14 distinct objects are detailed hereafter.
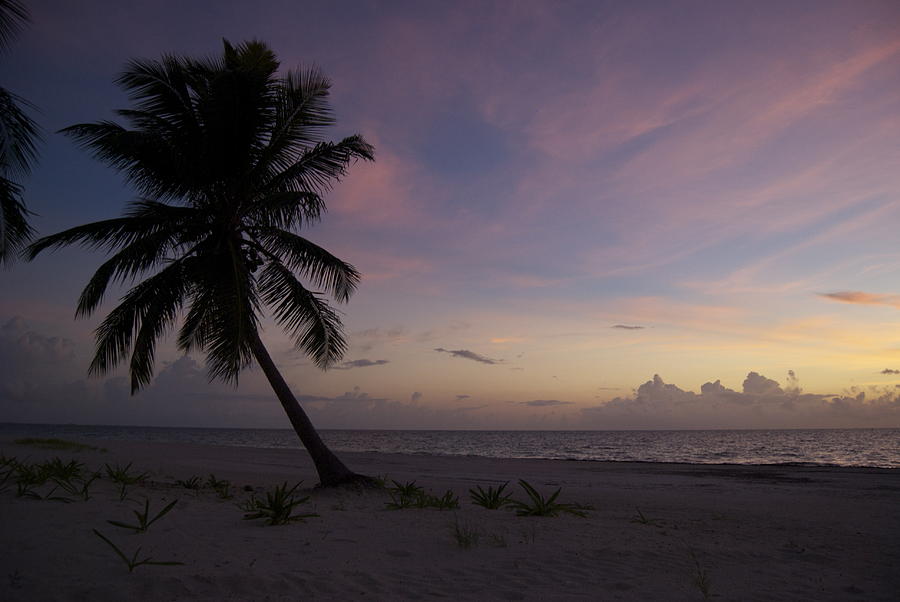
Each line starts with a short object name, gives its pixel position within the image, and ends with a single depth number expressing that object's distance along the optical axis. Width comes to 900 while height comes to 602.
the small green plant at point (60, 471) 8.01
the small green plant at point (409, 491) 8.94
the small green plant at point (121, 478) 9.04
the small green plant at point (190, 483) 10.02
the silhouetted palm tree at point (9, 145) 8.75
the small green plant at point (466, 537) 5.50
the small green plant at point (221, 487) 8.99
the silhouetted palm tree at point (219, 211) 10.12
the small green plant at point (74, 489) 6.90
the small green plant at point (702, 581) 4.22
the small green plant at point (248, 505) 7.02
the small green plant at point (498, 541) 5.62
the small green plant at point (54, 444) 19.13
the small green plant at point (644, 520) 7.46
